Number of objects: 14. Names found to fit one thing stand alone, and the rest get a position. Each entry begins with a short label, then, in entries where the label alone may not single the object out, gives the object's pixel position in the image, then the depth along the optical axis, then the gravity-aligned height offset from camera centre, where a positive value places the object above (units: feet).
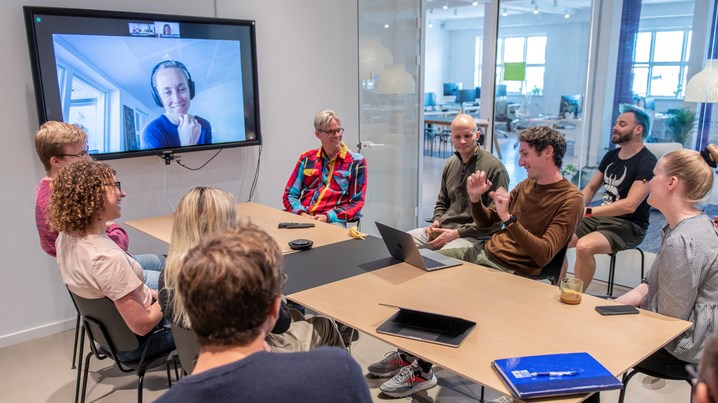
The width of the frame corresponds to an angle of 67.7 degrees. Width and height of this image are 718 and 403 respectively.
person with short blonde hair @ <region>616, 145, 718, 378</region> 6.29 -2.07
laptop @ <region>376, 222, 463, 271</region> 8.06 -2.53
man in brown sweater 8.47 -2.00
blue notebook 4.80 -2.63
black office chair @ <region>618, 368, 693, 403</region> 6.47 -3.55
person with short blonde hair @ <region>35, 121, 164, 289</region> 9.18 -1.18
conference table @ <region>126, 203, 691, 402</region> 5.57 -2.70
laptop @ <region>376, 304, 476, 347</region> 5.98 -2.72
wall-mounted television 11.02 +0.24
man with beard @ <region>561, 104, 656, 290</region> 11.74 -2.59
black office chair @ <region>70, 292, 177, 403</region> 6.99 -3.27
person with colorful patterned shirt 12.51 -2.12
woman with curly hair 6.74 -2.00
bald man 10.95 -2.00
